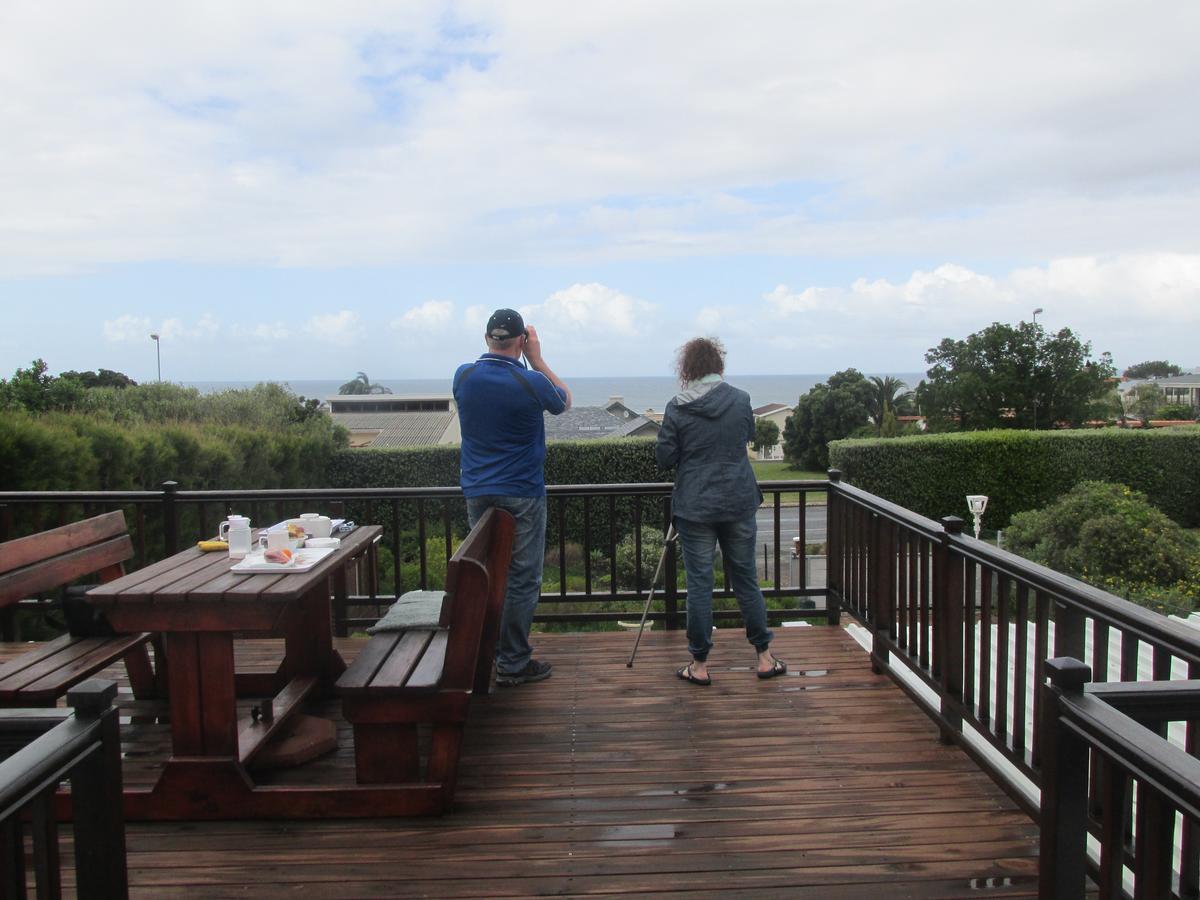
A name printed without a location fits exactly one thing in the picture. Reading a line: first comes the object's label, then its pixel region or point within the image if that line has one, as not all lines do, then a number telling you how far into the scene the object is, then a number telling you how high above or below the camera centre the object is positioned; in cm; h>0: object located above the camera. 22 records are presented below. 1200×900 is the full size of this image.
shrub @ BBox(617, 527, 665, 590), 1453 -279
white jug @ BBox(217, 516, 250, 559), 325 -46
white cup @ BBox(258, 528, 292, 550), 311 -47
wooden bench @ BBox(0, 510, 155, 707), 271 -73
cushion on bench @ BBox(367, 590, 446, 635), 332 -82
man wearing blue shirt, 353 -7
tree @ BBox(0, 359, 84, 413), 1436 +59
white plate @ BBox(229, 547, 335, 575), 289 -51
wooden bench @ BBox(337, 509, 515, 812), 263 -89
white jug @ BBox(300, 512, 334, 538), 337 -44
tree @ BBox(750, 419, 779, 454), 5812 -154
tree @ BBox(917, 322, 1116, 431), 3403 +115
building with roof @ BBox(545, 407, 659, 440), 3114 -39
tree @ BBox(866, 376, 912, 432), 5022 +85
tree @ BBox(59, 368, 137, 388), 2877 +161
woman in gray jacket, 368 -29
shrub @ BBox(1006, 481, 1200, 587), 1052 -179
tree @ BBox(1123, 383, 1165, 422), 6219 +52
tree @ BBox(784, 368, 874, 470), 4822 -20
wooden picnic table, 262 -86
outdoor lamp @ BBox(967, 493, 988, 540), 1415 -162
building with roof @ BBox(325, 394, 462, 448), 3228 -25
